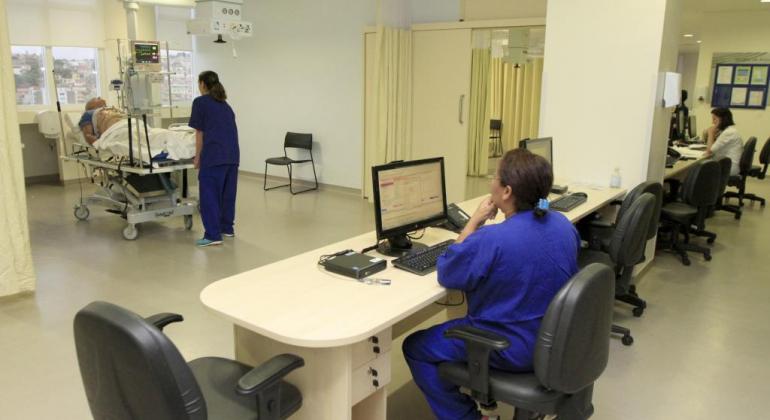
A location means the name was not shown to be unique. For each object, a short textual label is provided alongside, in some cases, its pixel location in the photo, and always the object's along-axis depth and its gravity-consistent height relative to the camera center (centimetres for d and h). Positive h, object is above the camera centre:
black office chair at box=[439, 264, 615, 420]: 173 -81
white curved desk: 180 -71
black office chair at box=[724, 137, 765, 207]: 681 -78
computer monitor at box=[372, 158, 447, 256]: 248 -47
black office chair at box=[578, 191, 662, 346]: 315 -78
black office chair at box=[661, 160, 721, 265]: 488 -88
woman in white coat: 646 -43
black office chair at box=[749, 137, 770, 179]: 725 -75
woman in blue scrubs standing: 493 -54
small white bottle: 428 -59
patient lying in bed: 529 -46
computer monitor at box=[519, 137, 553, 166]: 362 -31
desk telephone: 300 -64
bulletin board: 967 +25
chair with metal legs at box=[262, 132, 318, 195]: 758 -77
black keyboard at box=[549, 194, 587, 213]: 353 -65
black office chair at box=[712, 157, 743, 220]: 555 -84
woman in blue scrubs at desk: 191 -58
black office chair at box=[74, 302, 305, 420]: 137 -69
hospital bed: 535 -96
